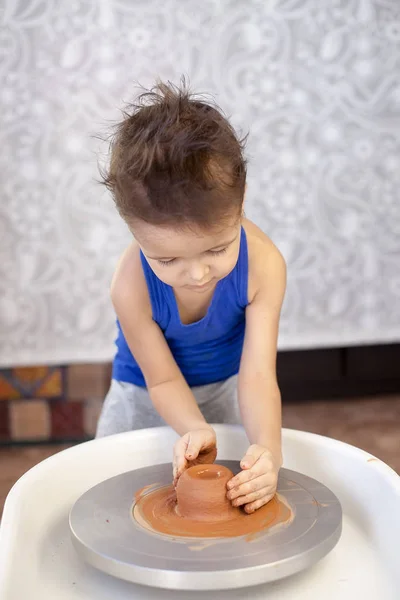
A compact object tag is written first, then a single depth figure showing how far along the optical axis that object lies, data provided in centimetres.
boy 75
